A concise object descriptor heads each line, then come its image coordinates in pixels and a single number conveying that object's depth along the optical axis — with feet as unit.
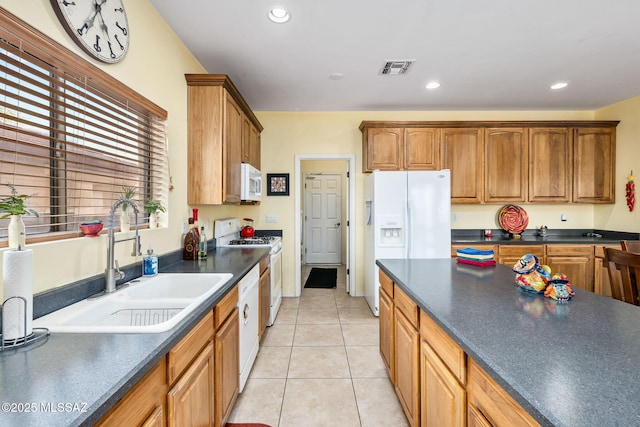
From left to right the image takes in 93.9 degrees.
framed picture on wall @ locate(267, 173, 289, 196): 13.78
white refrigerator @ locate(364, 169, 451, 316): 11.28
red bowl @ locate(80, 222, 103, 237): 4.64
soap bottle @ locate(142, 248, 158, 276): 5.97
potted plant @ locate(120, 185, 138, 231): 5.48
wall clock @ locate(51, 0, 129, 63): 4.33
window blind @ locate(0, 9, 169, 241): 3.57
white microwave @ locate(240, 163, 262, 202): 9.98
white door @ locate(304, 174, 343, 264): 21.48
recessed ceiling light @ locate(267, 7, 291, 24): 6.63
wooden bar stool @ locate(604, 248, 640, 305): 5.08
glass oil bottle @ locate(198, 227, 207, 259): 7.98
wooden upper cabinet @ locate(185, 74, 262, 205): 8.13
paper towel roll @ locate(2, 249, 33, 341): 2.91
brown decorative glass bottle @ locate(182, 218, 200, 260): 7.86
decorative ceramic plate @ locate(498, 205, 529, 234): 13.42
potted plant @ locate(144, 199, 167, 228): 6.28
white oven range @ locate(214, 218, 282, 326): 10.44
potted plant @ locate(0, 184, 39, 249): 3.01
